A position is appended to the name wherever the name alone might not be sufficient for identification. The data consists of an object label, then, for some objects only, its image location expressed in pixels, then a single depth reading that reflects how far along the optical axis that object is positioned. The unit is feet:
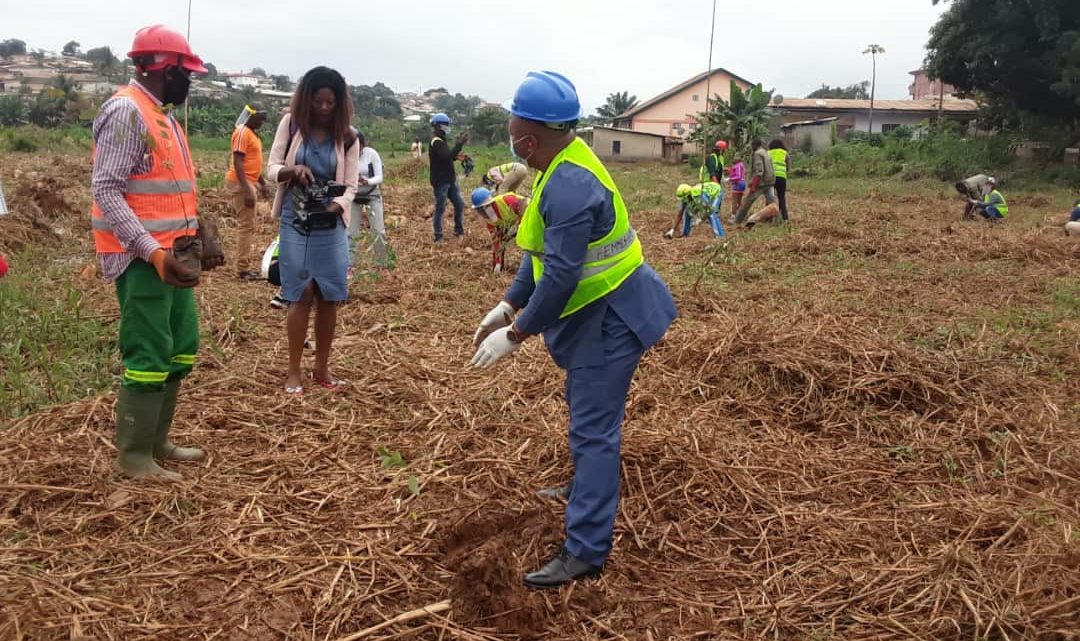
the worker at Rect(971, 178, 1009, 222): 40.50
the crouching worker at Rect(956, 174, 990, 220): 41.27
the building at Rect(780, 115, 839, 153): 111.65
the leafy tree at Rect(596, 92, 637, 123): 203.72
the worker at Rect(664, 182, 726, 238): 33.68
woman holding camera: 12.80
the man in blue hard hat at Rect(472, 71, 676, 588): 8.17
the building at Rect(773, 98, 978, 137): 140.97
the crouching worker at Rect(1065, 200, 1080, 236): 32.60
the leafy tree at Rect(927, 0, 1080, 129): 60.90
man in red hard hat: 9.34
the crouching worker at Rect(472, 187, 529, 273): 23.11
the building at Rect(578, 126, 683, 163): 125.39
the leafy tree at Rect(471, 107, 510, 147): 144.20
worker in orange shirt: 22.85
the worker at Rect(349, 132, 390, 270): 23.11
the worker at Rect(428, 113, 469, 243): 30.66
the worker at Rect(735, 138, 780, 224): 36.55
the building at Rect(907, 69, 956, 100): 236.32
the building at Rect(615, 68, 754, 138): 169.99
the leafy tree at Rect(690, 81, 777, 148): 81.05
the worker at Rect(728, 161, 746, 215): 40.47
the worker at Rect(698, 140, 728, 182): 41.70
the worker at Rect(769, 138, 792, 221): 38.50
